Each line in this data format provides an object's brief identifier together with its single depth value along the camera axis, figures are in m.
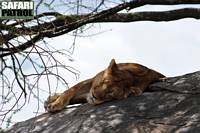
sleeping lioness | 13.52
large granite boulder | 11.89
